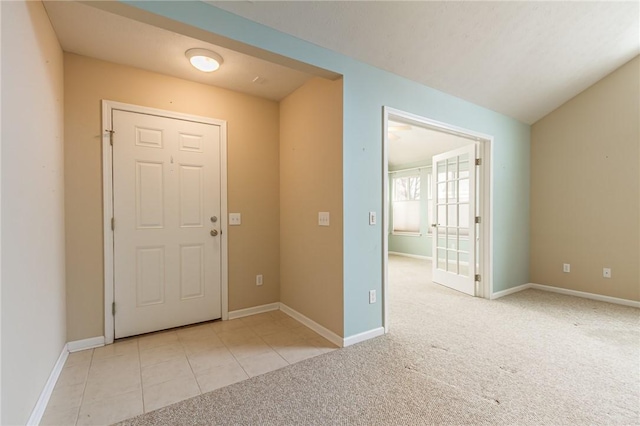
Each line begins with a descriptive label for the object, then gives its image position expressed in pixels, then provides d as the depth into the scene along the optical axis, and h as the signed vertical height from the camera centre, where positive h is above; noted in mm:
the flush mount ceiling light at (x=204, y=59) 2266 +1278
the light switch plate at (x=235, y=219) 3018 -92
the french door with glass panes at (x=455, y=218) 3746 -108
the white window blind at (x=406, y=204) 7047 +165
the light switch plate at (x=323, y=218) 2520 -74
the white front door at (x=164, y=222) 2490 -111
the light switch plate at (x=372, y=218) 2510 -69
